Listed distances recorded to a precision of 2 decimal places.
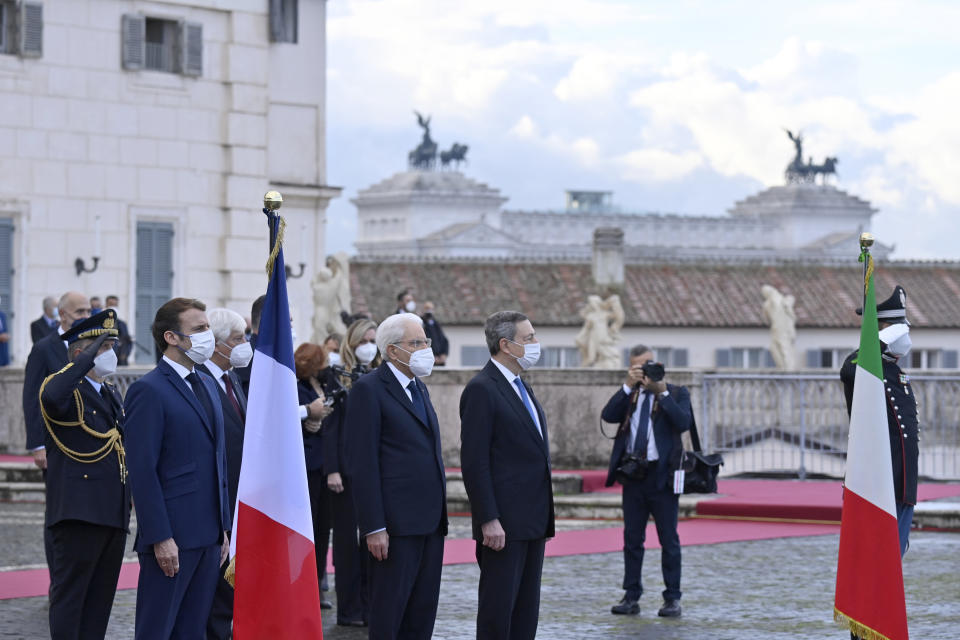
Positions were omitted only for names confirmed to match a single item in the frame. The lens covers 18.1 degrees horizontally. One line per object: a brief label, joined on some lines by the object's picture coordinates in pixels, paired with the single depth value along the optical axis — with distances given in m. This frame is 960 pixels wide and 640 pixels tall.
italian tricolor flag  16.21
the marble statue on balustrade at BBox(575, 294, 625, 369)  71.18
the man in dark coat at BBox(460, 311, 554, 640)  15.02
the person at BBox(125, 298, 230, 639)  13.26
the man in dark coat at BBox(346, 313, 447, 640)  14.30
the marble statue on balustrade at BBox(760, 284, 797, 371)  85.80
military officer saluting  14.99
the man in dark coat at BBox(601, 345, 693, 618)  20.63
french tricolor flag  13.67
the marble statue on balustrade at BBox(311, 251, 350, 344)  51.85
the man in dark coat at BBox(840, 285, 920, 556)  17.90
